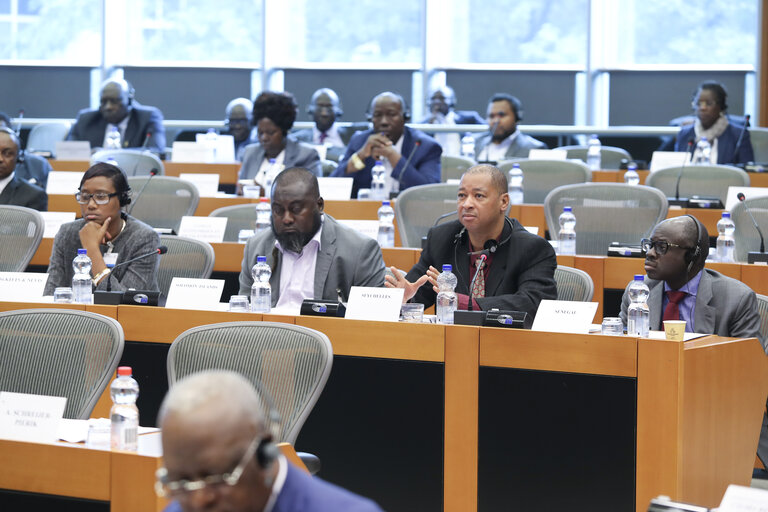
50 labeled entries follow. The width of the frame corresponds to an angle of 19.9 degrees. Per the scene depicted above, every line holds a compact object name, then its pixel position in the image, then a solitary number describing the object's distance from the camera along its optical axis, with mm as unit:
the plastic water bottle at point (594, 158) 15118
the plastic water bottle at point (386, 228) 10046
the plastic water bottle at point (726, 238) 9519
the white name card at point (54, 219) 10114
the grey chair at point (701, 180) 11831
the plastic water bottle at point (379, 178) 12273
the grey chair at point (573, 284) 7590
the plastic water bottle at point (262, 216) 10076
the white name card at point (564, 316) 6148
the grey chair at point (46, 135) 18780
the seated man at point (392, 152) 12197
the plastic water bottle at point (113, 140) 15790
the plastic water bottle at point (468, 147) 15667
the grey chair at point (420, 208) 10122
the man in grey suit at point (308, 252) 7948
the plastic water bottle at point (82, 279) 7628
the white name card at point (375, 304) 6705
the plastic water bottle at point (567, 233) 9535
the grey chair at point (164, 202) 10786
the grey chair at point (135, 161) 13208
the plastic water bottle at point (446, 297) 6792
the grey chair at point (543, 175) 12014
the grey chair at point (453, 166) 13646
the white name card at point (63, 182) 12273
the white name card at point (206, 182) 12555
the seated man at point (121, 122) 16323
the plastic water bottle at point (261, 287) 7208
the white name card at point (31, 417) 4588
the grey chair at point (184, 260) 8452
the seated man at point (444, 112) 18429
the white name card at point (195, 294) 7121
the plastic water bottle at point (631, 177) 12578
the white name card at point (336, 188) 11617
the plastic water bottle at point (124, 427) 4577
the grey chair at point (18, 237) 9275
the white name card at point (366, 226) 9718
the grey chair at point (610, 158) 16140
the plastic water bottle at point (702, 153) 14500
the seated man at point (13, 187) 11076
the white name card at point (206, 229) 9901
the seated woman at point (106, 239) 8185
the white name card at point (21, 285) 7643
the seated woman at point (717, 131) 14645
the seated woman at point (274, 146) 12784
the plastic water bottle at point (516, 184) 11899
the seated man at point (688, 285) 6960
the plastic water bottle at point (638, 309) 6209
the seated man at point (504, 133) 15057
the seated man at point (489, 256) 7323
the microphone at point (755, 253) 8654
